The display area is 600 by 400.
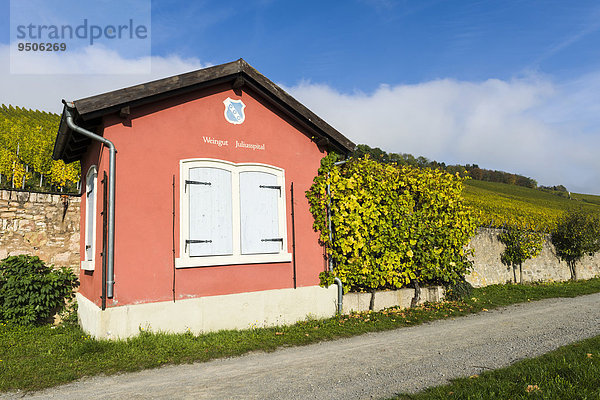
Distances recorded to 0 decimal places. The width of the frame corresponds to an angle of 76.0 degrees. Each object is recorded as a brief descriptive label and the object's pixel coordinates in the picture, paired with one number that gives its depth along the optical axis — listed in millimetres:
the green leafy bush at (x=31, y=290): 7754
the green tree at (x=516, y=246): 15172
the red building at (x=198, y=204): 6781
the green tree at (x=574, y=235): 17469
